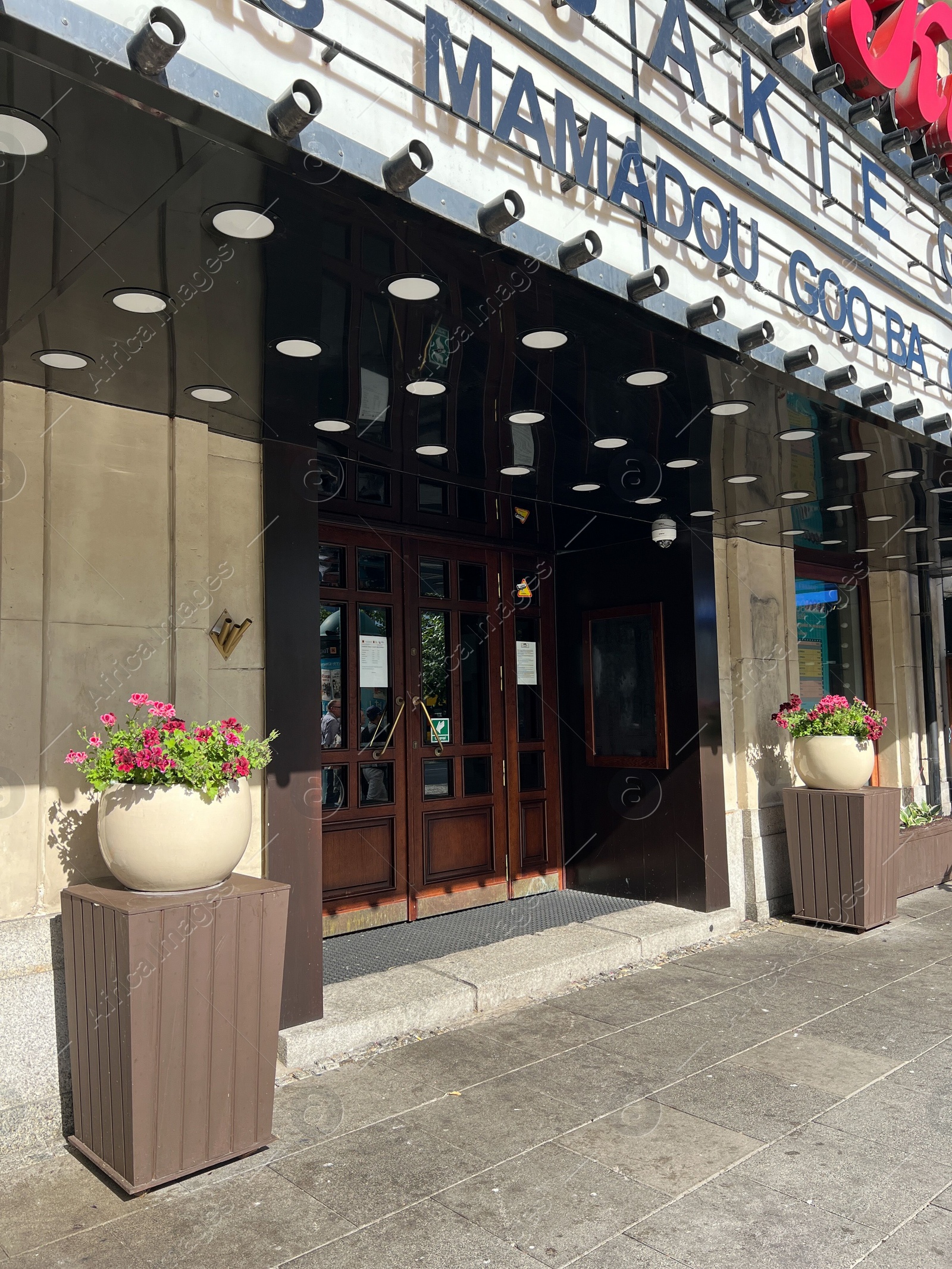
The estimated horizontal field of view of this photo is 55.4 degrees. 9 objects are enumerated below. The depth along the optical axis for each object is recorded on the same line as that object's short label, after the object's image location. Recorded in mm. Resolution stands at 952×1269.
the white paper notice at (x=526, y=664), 7332
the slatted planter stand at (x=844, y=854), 6668
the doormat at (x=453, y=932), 5430
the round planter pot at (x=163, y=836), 3314
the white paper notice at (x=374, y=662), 6309
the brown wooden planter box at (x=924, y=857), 7754
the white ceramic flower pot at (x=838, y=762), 6824
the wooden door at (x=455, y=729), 6535
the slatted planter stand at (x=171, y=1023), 3127
